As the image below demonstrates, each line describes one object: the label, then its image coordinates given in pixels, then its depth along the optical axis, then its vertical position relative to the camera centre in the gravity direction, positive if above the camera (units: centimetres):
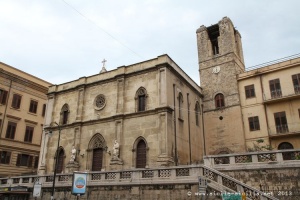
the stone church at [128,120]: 2138 +535
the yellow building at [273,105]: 2352 +711
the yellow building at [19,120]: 2912 +690
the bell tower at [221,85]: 2644 +1020
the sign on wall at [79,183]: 1389 -4
